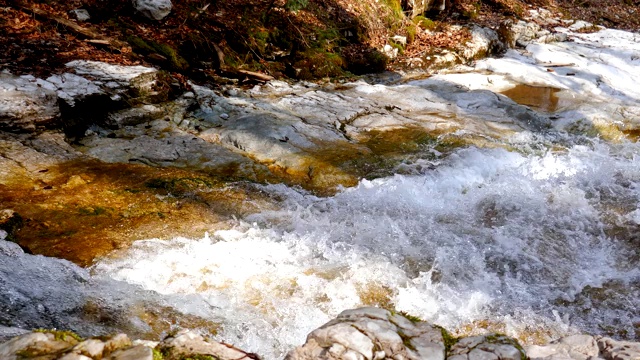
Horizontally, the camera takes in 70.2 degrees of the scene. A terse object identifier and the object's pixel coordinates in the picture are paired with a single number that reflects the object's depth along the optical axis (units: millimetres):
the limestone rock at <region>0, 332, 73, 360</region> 2072
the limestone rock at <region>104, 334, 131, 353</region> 2203
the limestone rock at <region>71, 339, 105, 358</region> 2127
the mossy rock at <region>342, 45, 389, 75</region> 12391
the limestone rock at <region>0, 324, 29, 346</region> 2427
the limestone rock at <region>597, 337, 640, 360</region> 2701
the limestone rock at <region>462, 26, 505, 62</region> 13938
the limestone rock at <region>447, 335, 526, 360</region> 2604
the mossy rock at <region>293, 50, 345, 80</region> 11172
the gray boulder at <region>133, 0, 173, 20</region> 10227
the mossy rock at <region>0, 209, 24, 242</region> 4538
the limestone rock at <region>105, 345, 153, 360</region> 2142
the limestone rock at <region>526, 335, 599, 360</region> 2736
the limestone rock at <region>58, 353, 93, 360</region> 2070
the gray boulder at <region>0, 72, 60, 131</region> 6203
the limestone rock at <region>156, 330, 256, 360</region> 2316
